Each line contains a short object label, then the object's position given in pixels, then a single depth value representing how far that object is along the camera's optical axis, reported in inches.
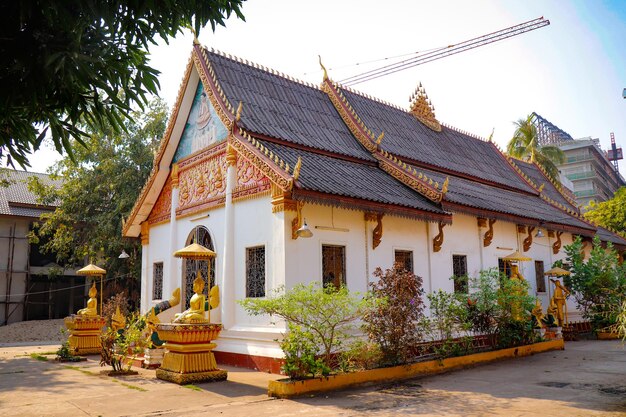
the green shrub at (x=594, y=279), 635.5
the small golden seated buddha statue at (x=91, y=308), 553.3
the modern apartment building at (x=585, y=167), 2495.1
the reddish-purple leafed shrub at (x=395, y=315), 357.7
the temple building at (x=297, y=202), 414.0
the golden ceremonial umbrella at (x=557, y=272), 641.6
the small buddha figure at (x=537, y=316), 541.0
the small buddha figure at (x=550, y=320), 576.8
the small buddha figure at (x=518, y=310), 465.1
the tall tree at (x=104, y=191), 828.6
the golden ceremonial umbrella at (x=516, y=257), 571.5
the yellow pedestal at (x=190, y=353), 356.5
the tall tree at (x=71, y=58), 165.3
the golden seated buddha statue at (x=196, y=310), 364.8
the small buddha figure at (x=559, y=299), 639.1
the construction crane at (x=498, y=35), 1026.7
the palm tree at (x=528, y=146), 1428.0
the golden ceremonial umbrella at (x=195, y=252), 397.4
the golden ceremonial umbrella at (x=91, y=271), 553.3
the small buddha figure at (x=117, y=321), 513.9
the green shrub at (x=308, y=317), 322.0
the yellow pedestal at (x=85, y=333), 539.8
